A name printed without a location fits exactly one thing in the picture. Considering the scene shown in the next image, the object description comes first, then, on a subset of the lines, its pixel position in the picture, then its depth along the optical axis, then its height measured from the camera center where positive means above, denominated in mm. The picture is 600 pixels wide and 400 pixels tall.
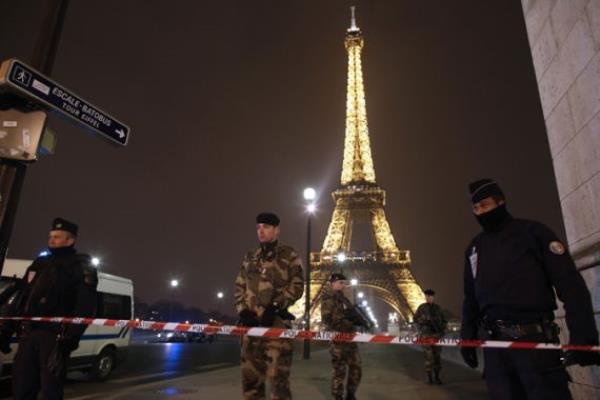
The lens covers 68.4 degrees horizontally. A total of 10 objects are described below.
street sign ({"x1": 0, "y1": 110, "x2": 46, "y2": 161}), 4680 +2057
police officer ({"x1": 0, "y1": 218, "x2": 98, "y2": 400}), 3924 +233
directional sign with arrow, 4645 +2640
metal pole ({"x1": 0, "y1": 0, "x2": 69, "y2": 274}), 4633 +1454
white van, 10031 +62
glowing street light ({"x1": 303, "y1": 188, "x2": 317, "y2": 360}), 16156 +4794
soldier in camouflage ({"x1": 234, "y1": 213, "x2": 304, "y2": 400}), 4027 +369
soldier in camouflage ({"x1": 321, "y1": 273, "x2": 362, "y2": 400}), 6977 +201
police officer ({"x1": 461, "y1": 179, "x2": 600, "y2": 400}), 2859 +317
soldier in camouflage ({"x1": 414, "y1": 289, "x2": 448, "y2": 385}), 9766 +432
